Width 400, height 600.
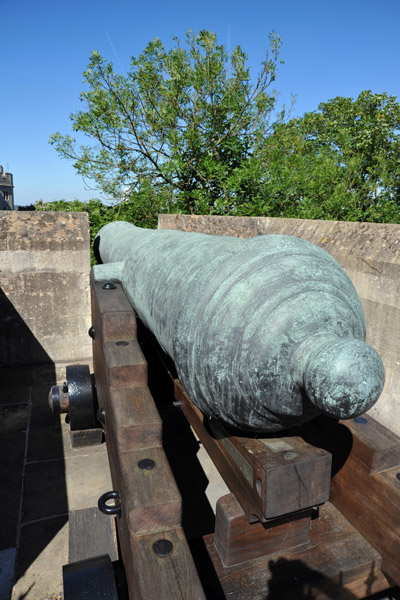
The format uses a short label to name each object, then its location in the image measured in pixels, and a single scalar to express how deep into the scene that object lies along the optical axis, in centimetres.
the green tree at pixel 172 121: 752
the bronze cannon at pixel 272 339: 98
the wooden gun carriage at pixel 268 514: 134
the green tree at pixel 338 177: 614
